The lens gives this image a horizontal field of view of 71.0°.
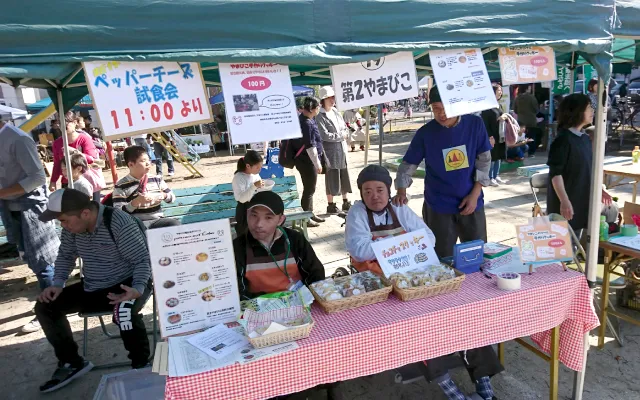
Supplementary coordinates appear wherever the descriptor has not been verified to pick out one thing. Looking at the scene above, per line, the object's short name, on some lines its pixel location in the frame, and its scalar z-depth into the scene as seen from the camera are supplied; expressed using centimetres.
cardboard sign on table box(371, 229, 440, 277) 249
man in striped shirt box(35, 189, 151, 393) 296
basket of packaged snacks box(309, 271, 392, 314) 228
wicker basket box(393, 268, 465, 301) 232
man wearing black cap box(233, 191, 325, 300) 264
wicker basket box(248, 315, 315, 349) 197
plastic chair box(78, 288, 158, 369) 315
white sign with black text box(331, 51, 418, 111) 257
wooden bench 499
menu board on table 218
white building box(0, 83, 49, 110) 2657
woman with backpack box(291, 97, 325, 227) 619
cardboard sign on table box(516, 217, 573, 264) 254
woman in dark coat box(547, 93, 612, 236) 333
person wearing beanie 288
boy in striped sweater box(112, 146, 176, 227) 419
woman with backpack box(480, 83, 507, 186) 762
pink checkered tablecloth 193
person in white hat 664
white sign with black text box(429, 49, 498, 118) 254
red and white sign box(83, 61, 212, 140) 200
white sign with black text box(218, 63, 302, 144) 221
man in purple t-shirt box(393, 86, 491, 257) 329
